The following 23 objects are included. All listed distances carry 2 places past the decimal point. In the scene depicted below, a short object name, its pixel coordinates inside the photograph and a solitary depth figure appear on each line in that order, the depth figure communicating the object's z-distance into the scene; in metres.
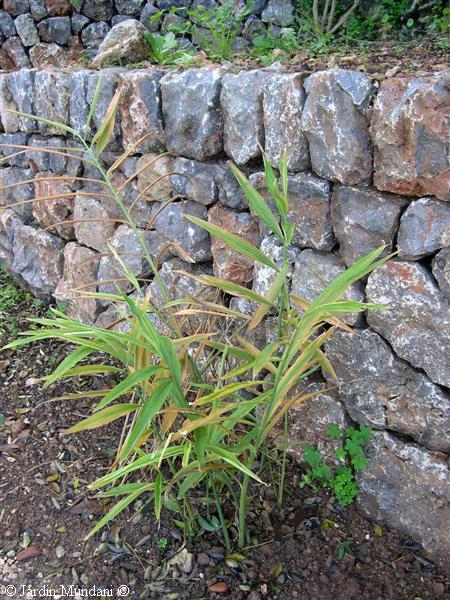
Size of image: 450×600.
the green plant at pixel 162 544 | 1.98
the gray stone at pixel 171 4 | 4.55
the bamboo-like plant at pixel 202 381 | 1.48
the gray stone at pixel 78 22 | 5.00
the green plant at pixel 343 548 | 1.96
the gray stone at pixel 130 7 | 4.79
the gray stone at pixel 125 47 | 3.06
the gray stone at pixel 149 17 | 4.70
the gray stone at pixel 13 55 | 5.28
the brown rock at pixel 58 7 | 5.02
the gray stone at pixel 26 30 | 5.17
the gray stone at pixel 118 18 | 4.87
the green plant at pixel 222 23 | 2.93
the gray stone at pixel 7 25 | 5.26
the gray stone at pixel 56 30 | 5.07
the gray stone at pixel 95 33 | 4.96
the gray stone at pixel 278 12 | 4.01
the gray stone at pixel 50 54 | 5.13
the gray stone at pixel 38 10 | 5.10
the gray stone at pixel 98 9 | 4.90
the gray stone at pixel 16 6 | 5.16
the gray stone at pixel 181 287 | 2.35
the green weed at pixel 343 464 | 2.02
